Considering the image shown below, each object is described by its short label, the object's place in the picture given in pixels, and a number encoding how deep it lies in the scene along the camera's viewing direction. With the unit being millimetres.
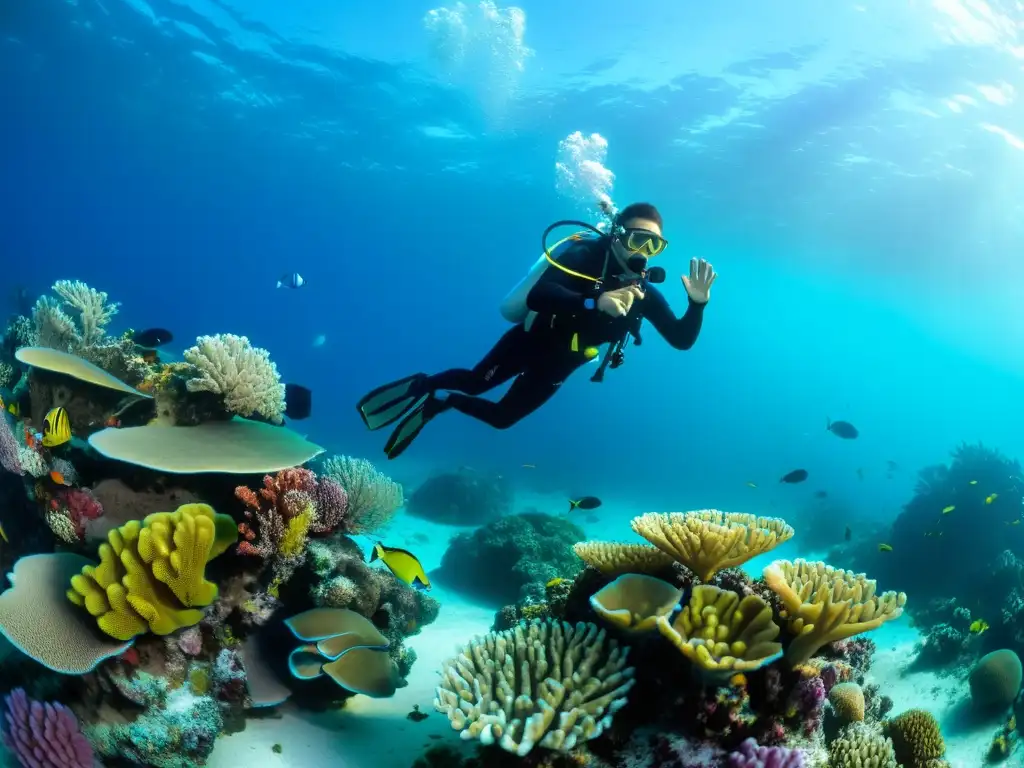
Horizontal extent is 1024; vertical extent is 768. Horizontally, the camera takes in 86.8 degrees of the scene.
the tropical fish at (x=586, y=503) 8062
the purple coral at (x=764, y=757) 2500
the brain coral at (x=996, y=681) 5961
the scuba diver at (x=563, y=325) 4934
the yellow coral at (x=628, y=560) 3617
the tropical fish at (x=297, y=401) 6059
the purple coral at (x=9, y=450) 4020
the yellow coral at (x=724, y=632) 2637
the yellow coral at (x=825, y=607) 2867
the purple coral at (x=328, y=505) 4410
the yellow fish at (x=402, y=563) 4352
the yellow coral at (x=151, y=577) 3240
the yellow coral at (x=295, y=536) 3979
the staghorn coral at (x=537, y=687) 2627
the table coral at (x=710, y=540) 3223
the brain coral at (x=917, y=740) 3965
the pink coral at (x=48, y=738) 3074
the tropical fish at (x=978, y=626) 7011
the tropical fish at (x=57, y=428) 4047
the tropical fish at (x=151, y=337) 6348
